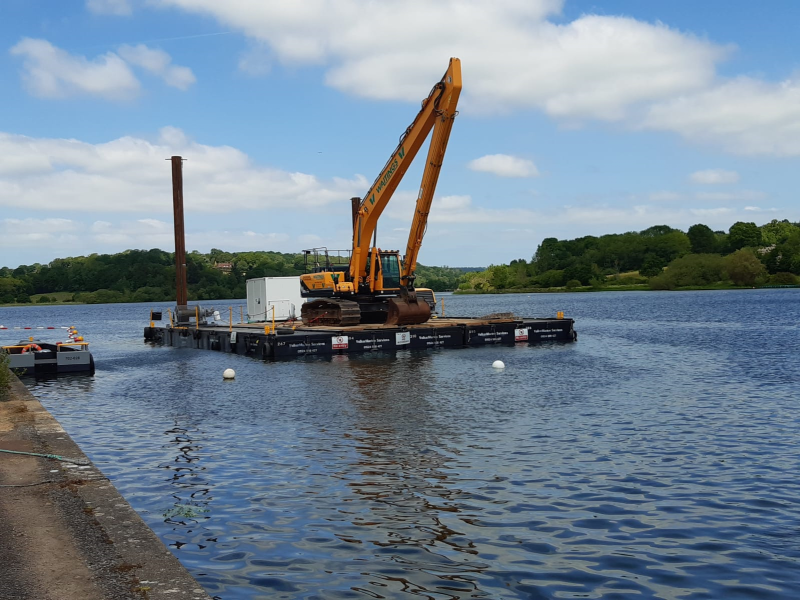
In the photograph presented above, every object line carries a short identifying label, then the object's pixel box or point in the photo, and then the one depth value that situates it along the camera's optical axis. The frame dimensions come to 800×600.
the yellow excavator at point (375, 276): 34.41
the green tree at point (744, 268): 154.25
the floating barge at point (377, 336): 32.38
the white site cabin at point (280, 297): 46.44
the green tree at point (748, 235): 197.25
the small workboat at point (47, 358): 27.20
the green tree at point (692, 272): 160.50
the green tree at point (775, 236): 193.29
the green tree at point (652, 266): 183.00
